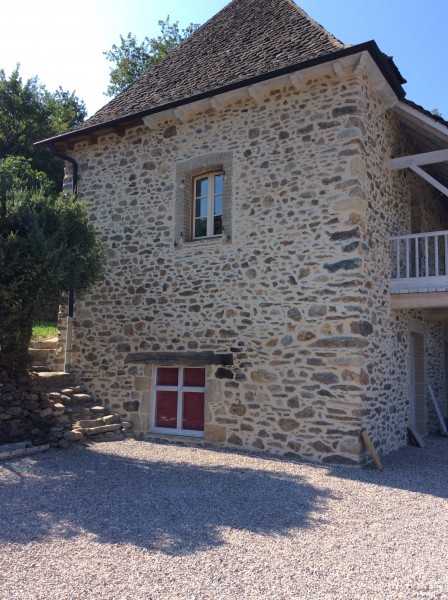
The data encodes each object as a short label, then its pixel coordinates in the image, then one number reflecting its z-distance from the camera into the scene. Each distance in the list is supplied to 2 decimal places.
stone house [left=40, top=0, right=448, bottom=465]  7.02
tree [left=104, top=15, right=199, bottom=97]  20.78
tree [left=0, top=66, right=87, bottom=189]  20.98
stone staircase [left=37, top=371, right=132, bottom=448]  7.37
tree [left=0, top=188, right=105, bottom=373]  6.79
